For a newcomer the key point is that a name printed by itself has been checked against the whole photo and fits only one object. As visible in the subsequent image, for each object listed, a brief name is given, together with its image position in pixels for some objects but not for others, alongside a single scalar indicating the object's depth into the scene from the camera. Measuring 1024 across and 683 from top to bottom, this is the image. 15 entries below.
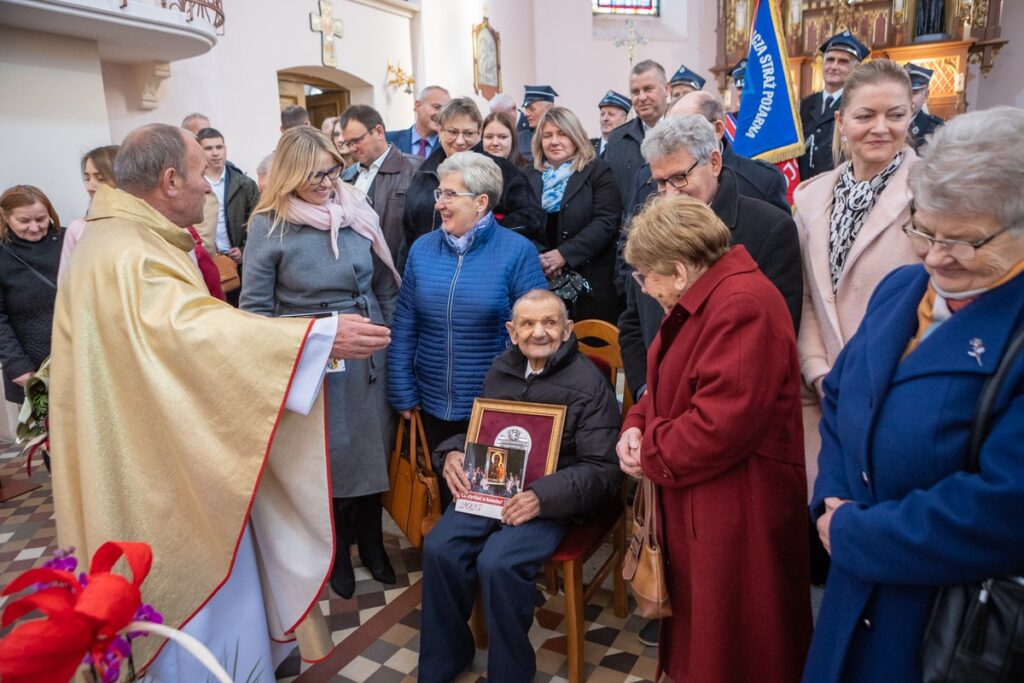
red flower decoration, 0.82
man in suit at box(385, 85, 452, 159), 5.21
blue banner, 3.51
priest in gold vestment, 2.06
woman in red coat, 1.94
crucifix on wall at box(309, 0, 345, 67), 9.13
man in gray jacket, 3.96
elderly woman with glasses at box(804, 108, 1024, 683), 1.27
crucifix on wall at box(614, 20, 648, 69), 14.76
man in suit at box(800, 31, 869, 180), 5.14
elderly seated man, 2.45
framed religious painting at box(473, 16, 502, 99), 12.43
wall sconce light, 10.59
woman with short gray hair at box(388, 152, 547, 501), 3.05
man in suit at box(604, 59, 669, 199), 4.43
